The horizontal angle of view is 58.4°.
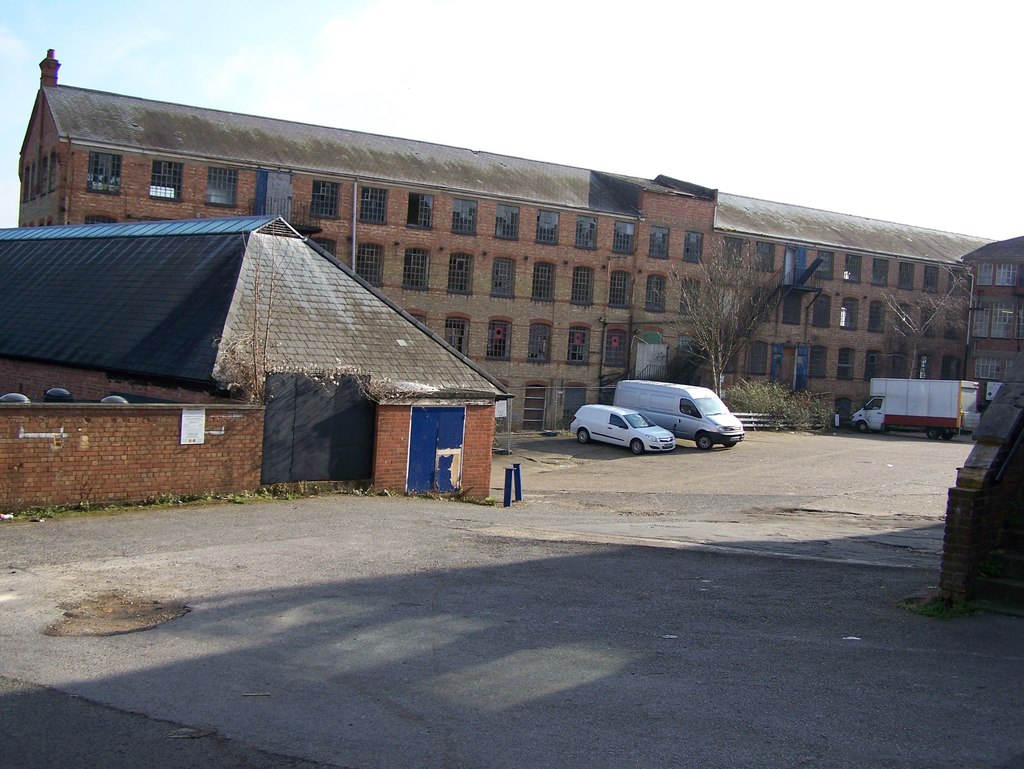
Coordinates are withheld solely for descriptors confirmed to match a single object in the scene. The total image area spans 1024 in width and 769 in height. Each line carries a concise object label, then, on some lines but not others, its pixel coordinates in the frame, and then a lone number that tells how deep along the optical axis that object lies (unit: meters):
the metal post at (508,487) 19.94
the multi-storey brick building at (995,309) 55.22
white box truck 41.25
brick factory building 37.41
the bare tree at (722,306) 44.66
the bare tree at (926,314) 53.97
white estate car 31.59
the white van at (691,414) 33.19
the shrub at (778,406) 42.16
